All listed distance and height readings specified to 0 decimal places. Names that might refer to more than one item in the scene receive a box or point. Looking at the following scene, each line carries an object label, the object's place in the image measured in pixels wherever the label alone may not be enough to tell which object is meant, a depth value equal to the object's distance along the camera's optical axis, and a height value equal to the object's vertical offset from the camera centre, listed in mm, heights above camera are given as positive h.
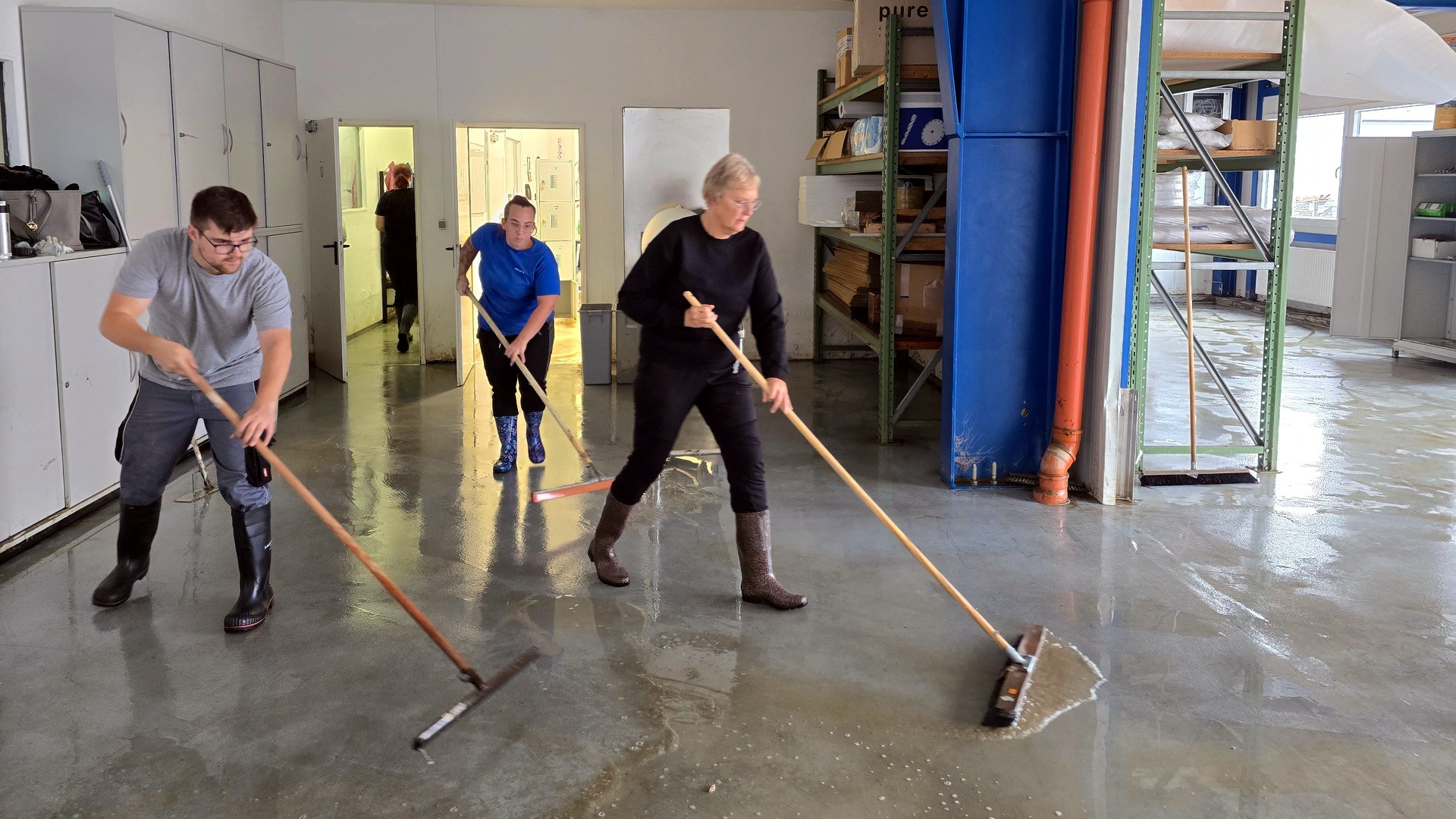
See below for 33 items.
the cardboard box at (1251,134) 6113 +596
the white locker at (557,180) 15312 +779
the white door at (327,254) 9219 -146
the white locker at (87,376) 5219 -681
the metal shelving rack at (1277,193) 5578 +267
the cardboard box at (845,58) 7707 +1269
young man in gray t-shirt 3570 -403
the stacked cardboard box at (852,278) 8367 -288
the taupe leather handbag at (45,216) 5121 +82
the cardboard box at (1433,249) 9984 -14
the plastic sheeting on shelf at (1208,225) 6129 +108
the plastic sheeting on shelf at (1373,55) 7676 +1321
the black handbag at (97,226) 5672 +41
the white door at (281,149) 8266 +657
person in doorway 10914 -31
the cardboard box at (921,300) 7301 -367
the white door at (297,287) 8400 -394
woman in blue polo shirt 5918 -328
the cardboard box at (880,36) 6684 +1258
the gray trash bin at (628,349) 9305 -895
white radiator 13234 -363
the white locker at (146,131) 6113 +577
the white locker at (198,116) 6789 +735
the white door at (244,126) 7586 +748
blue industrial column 5543 +91
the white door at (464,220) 9742 +154
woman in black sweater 3850 -313
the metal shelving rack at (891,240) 6621 +13
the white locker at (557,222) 15273 +220
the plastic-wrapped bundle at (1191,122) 5938 +636
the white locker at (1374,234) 10312 +113
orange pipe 5320 -10
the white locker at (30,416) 4770 -784
